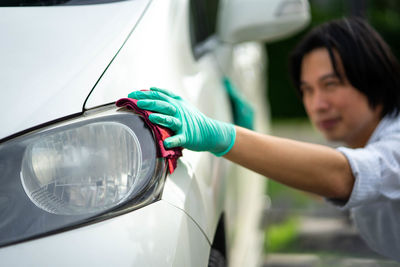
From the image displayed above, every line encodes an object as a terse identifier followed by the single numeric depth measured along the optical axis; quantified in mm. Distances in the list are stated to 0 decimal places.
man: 1333
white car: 1143
